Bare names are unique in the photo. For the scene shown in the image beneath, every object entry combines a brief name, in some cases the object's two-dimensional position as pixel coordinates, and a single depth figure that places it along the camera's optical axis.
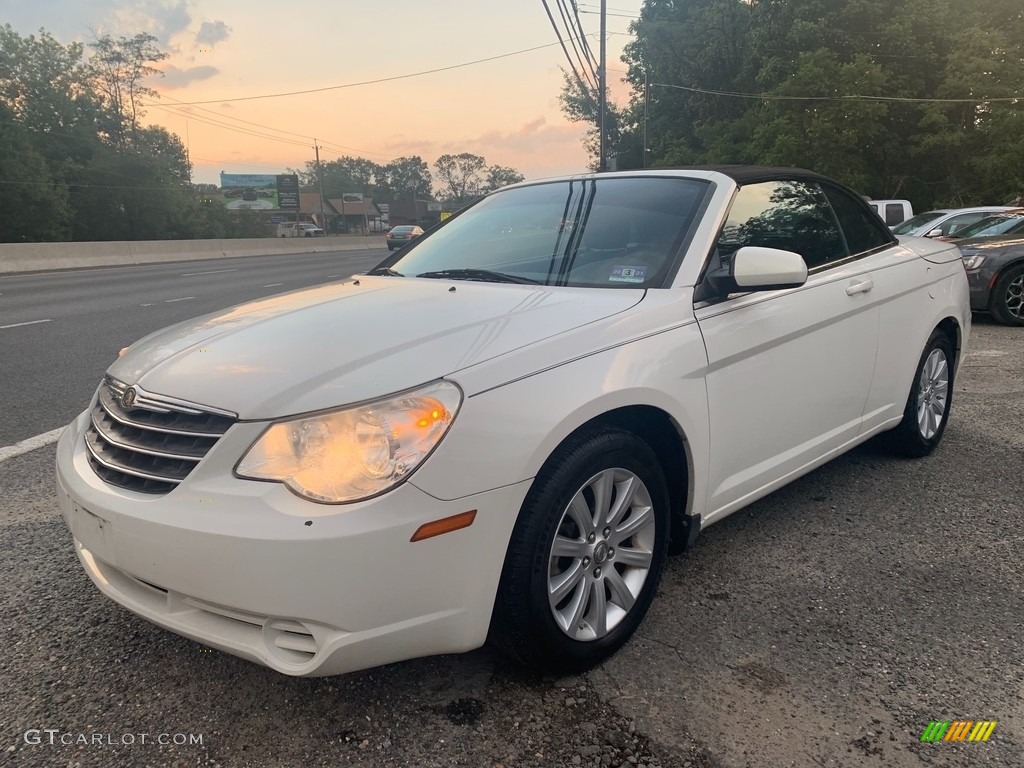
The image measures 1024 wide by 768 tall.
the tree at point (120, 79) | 56.50
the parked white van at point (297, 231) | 77.43
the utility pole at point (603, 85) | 23.62
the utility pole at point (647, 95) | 43.91
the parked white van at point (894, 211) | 13.51
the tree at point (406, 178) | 152.35
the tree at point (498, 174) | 149.62
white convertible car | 1.94
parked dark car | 9.30
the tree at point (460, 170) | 149.12
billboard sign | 81.94
